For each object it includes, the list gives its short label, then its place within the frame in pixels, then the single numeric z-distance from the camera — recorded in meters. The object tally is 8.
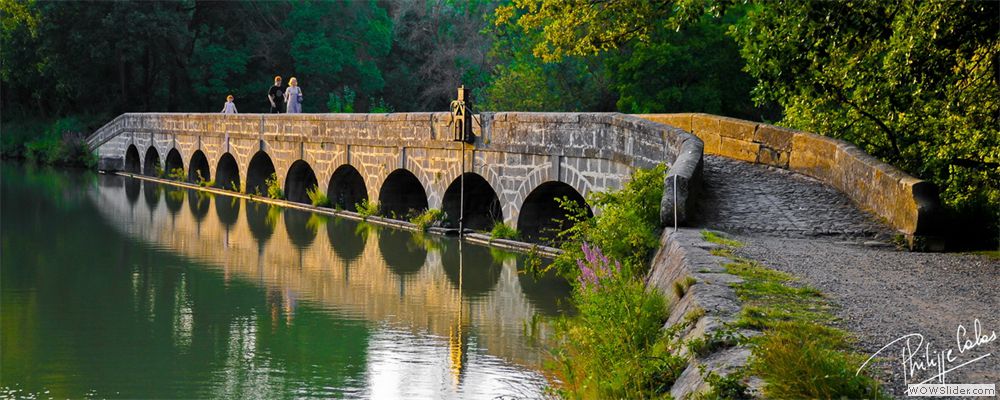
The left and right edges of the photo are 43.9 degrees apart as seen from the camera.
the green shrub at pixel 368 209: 19.92
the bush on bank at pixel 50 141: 38.28
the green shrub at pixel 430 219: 17.86
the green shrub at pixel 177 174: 29.79
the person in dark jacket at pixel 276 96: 27.86
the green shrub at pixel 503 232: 16.06
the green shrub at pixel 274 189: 23.70
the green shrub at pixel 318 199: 21.86
